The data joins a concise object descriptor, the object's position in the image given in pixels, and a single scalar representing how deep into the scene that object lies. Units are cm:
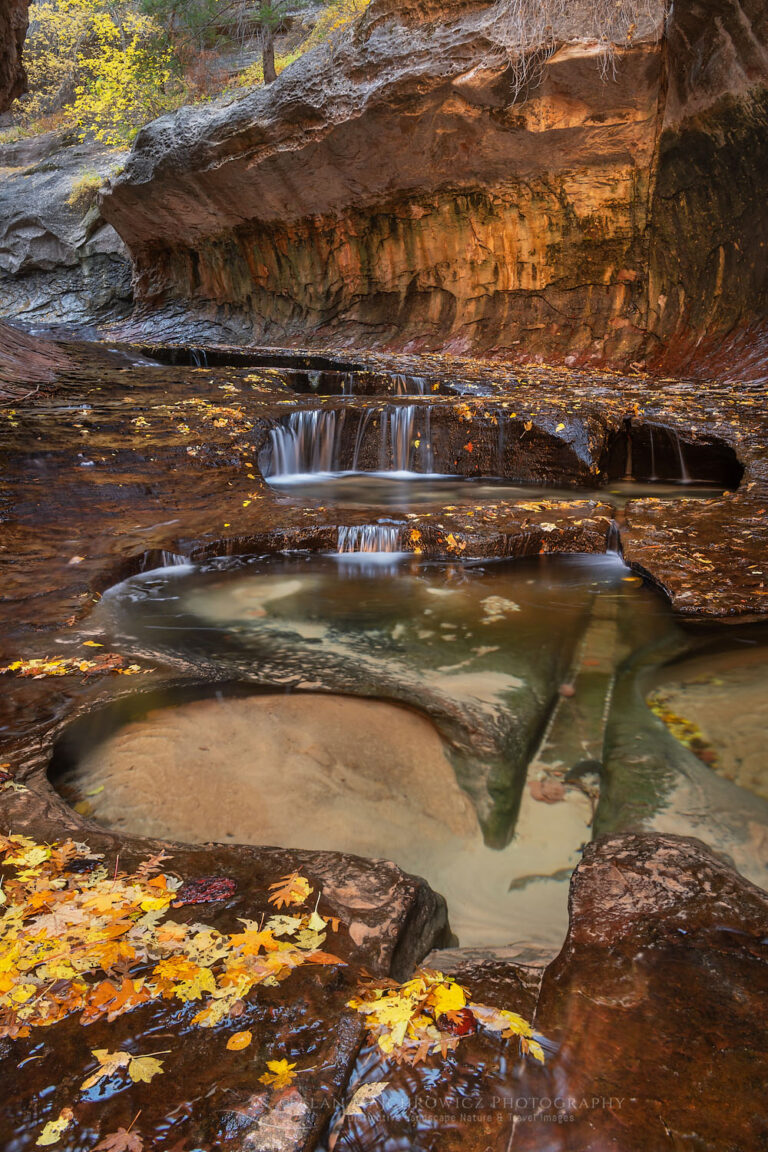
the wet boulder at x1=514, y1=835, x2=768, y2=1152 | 134
